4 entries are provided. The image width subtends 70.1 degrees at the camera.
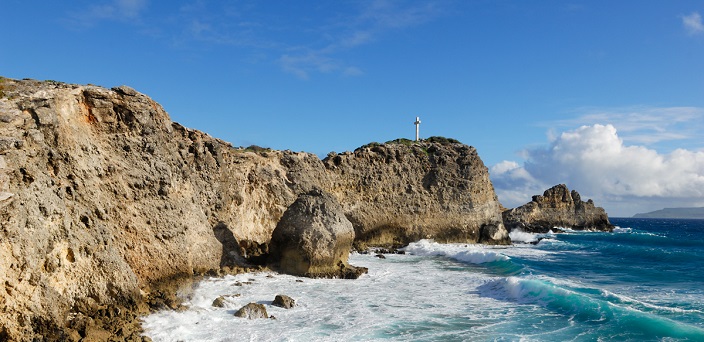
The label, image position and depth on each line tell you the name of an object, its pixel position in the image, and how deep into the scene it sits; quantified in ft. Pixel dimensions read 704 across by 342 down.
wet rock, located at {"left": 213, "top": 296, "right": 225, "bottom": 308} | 52.11
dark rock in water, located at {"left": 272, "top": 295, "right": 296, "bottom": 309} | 53.63
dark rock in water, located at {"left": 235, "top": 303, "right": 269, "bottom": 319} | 49.24
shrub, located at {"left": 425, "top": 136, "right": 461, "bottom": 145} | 156.02
